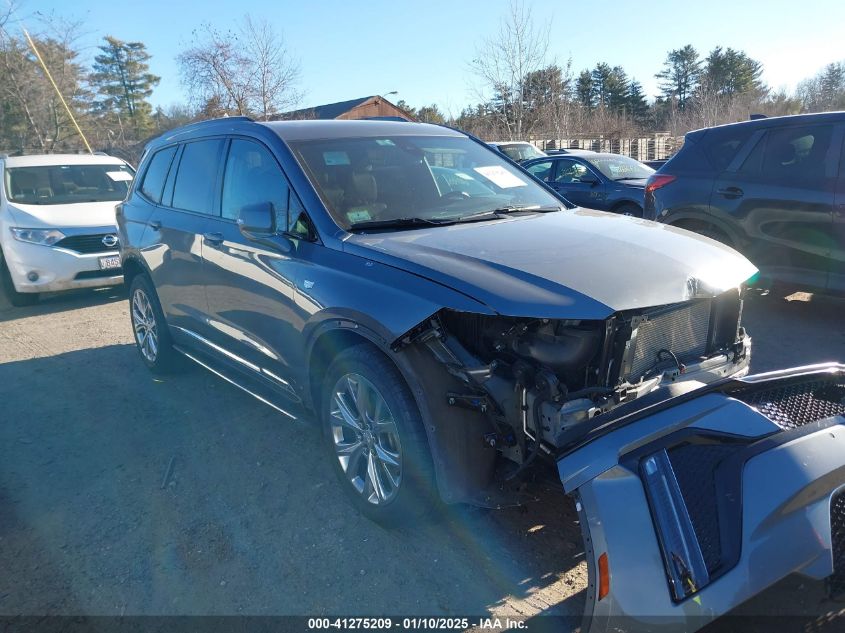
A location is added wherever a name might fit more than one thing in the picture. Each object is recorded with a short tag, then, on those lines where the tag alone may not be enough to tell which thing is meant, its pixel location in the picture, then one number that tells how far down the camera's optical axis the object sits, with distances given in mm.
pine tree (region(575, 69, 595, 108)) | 55888
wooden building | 38062
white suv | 7898
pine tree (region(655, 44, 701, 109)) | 61938
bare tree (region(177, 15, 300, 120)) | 23734
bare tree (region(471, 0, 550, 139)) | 21891
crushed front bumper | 1808
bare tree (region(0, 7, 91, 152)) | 27027
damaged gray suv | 2469
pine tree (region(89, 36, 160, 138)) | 53281
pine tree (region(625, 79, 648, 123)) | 59594
